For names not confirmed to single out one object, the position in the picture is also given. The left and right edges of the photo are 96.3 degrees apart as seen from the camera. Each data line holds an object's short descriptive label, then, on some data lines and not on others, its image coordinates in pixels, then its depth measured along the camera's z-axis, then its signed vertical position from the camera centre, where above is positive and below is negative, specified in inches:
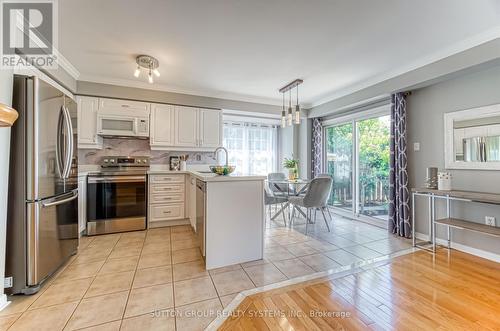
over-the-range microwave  141.7 +28.1
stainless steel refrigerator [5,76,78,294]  70.6 -6.3
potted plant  161.8 -0.3
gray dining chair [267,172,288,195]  174.6 -14.5
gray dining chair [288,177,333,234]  133.5 -16.5
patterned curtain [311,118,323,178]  200.2 +16.7
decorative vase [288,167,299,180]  161.3 -4.7
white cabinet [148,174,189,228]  145.3 -21.2
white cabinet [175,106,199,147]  161.5 +30.3
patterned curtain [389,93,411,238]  128.8 -3.4
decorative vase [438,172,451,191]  106.5 -7.1
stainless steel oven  130.6 -19.8
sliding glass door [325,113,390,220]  155.1 +2.8
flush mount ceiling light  112.2 +55.2
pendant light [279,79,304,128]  132.6 +55.7
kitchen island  90.8 -21.6
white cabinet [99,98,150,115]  143.3 +41.1
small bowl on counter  99.0 -1.0
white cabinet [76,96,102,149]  138.1 +28.8
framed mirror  97.9 +13.4
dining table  168.2 -17.1
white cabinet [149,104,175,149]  154.3 +29.6
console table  88.8 -21.2
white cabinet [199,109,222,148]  168.4 +30.6
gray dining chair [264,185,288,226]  157.2 -22.0
